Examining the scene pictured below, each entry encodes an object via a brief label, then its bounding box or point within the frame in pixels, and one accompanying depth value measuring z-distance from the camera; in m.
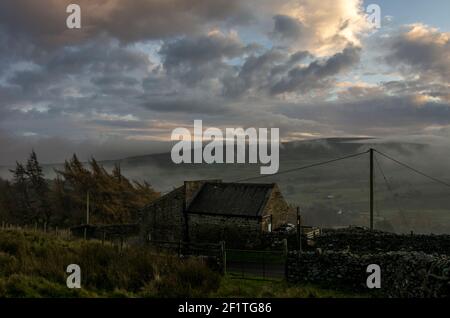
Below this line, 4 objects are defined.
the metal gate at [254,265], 19.12
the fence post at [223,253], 19.33
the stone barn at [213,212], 29.61
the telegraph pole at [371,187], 27.52
